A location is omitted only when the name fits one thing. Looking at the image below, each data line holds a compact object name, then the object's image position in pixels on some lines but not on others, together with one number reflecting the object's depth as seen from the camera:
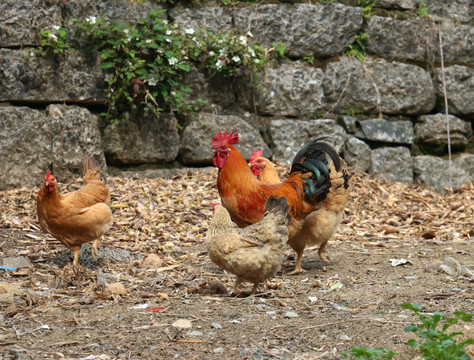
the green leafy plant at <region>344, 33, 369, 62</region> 17.25
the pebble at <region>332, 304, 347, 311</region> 8.43
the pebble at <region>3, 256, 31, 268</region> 10.55
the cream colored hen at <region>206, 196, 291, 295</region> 8.66
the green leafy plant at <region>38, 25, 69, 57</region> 14.18
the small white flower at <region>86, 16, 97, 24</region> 14.41
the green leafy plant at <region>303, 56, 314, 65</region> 16.77
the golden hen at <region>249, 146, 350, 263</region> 10.87
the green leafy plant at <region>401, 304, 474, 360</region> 5.25
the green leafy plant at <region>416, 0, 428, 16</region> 17.81
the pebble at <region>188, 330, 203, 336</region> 7.09
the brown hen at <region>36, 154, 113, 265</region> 10.27
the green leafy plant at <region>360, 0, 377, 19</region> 17.23
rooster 10.47
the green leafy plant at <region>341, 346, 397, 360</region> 5.06
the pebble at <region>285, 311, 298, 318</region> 8.02
